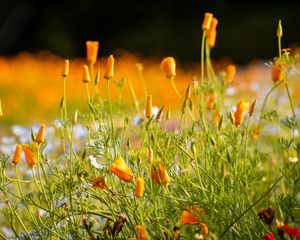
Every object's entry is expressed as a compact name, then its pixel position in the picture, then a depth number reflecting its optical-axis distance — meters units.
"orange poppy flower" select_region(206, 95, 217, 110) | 4.93
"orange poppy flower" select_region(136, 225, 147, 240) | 3.63
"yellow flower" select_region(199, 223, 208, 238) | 3.58
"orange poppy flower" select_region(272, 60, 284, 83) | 4.55
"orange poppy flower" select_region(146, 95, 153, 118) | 3.94
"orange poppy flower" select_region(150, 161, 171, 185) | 3.72
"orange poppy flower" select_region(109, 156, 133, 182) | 3.70
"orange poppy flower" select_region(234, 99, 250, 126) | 3.99
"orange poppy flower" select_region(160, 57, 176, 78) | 4.22
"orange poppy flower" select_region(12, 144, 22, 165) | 3.89
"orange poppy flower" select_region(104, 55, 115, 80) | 4.05
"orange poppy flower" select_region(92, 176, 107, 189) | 3.77
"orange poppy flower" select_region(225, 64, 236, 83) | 5.05
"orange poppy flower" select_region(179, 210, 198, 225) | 3.80
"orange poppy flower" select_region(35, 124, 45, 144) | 3.93
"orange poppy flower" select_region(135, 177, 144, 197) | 3.51
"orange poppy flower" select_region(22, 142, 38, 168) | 3.94
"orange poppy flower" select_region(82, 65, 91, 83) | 4.22
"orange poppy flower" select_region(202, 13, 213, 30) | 4.54
